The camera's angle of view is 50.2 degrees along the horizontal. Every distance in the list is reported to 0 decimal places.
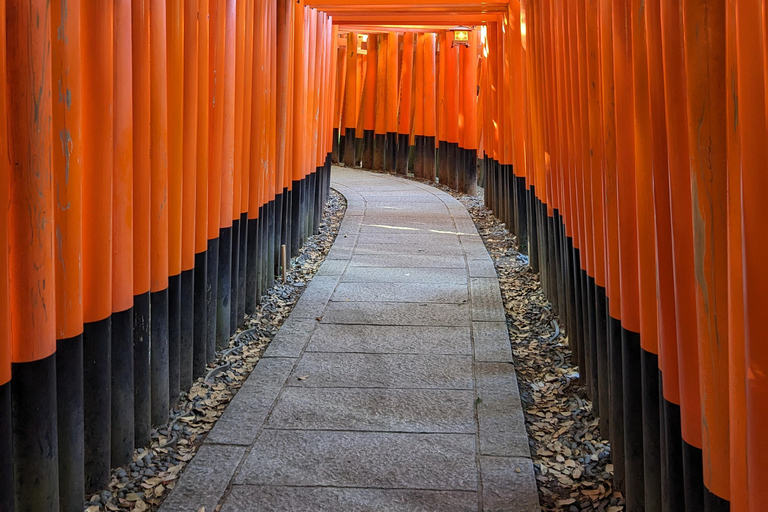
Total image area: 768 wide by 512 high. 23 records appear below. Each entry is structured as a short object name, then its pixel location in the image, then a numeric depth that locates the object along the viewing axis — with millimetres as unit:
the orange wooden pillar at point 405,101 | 16016
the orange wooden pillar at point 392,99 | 16000
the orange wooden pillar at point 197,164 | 4352
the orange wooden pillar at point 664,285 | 2541
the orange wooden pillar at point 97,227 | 3178
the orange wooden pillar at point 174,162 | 4051
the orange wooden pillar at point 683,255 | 2342
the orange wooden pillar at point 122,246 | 3369
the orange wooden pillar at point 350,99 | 17231
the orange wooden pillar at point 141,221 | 3592
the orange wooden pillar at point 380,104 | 16391
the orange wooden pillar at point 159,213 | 3754
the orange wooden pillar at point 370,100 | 16703
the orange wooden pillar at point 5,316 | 2441
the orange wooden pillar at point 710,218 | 2053
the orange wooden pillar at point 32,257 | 2574
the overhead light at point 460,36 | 12656
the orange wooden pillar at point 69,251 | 2863
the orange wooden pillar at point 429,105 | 15414
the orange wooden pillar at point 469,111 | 13867
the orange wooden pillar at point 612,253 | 3420
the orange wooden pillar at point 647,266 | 2826
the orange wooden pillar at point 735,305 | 1905
